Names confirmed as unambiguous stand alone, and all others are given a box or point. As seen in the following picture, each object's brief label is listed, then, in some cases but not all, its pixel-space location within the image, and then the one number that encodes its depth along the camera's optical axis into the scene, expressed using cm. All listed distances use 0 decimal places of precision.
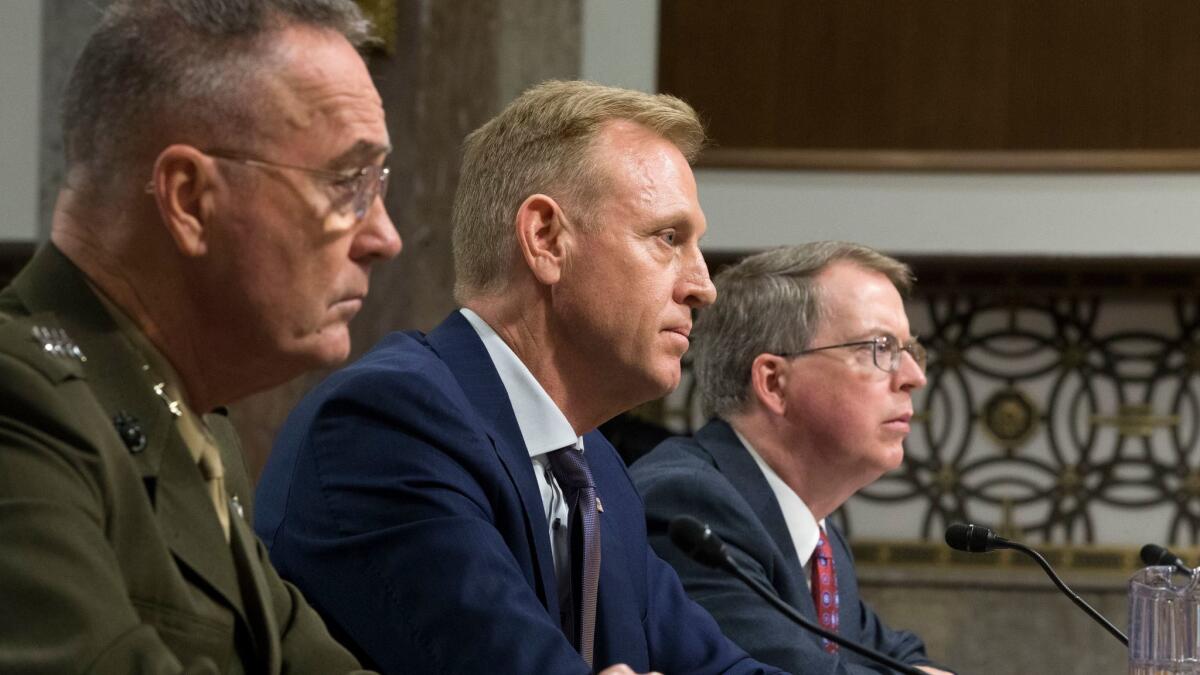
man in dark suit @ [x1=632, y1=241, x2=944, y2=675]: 373
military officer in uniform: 282
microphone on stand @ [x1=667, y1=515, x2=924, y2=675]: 312
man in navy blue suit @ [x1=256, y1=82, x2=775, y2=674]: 311
